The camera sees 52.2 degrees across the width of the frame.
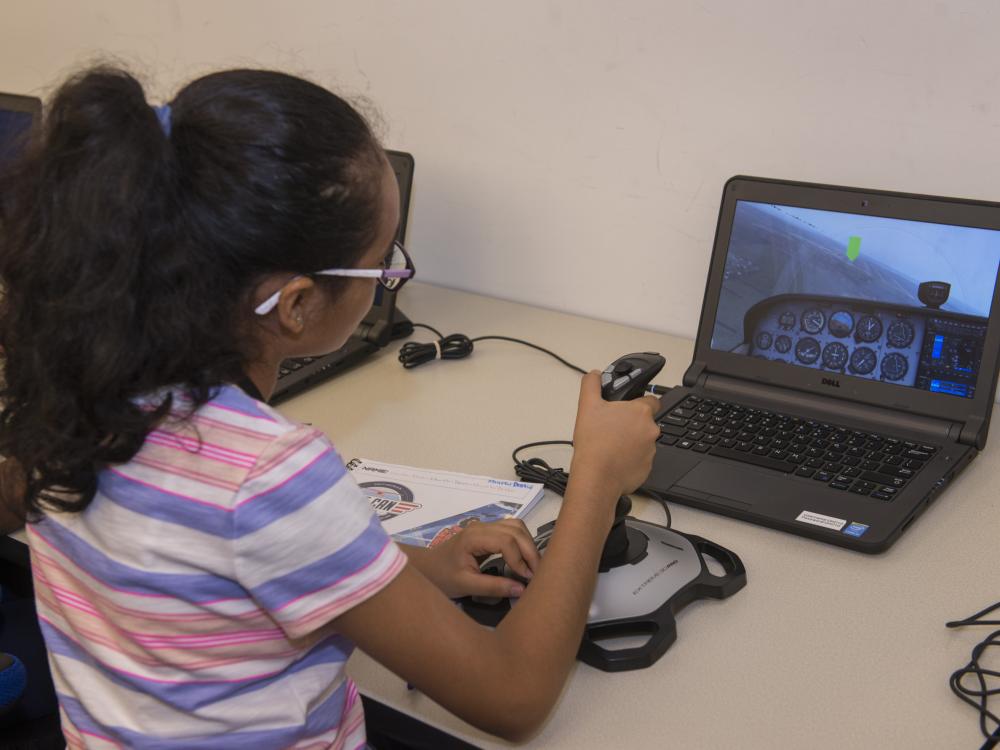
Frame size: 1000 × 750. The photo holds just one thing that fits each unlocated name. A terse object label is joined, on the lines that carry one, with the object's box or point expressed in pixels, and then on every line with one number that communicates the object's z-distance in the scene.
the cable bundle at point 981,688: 0.74
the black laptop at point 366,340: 1.33
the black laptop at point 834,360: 1.06
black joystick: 0.83
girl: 0.66
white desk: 0.75
